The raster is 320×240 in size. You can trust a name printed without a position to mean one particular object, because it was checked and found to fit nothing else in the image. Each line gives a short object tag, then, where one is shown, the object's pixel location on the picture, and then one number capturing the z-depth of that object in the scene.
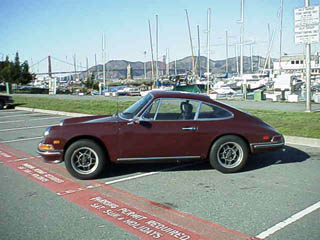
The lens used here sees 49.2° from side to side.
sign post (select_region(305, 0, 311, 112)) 13.45
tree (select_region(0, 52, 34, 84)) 48.19
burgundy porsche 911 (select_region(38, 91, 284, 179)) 5.79
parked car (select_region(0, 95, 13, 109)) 22.03
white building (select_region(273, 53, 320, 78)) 70.88
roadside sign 13.09
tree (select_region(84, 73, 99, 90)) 67.96
